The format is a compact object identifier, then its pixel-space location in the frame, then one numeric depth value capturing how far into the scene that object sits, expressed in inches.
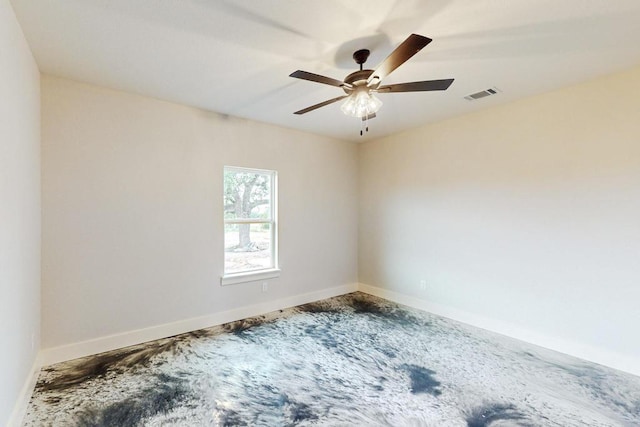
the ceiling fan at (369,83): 68.1
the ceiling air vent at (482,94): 119.6
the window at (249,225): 153.3
